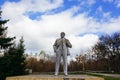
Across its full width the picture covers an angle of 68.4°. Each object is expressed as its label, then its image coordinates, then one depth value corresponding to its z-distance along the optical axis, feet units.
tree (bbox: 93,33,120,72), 65.77
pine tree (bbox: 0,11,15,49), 25.39
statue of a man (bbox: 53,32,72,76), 18.00
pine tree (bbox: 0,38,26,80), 24.97
